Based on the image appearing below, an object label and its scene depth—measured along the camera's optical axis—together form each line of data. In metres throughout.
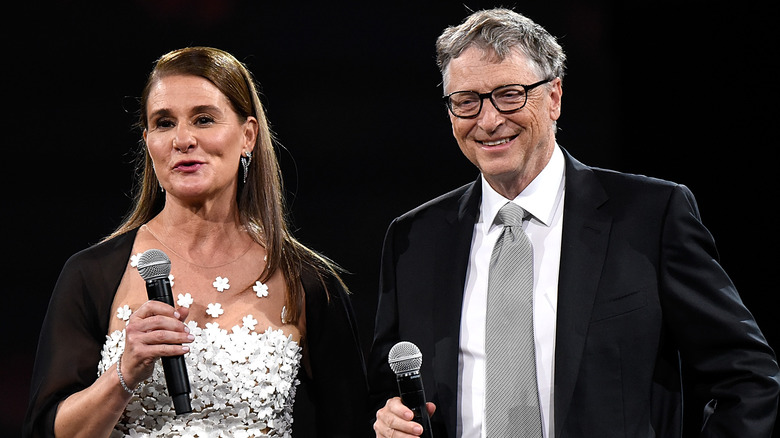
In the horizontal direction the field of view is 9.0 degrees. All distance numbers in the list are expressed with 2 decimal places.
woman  7.73
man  7.52
